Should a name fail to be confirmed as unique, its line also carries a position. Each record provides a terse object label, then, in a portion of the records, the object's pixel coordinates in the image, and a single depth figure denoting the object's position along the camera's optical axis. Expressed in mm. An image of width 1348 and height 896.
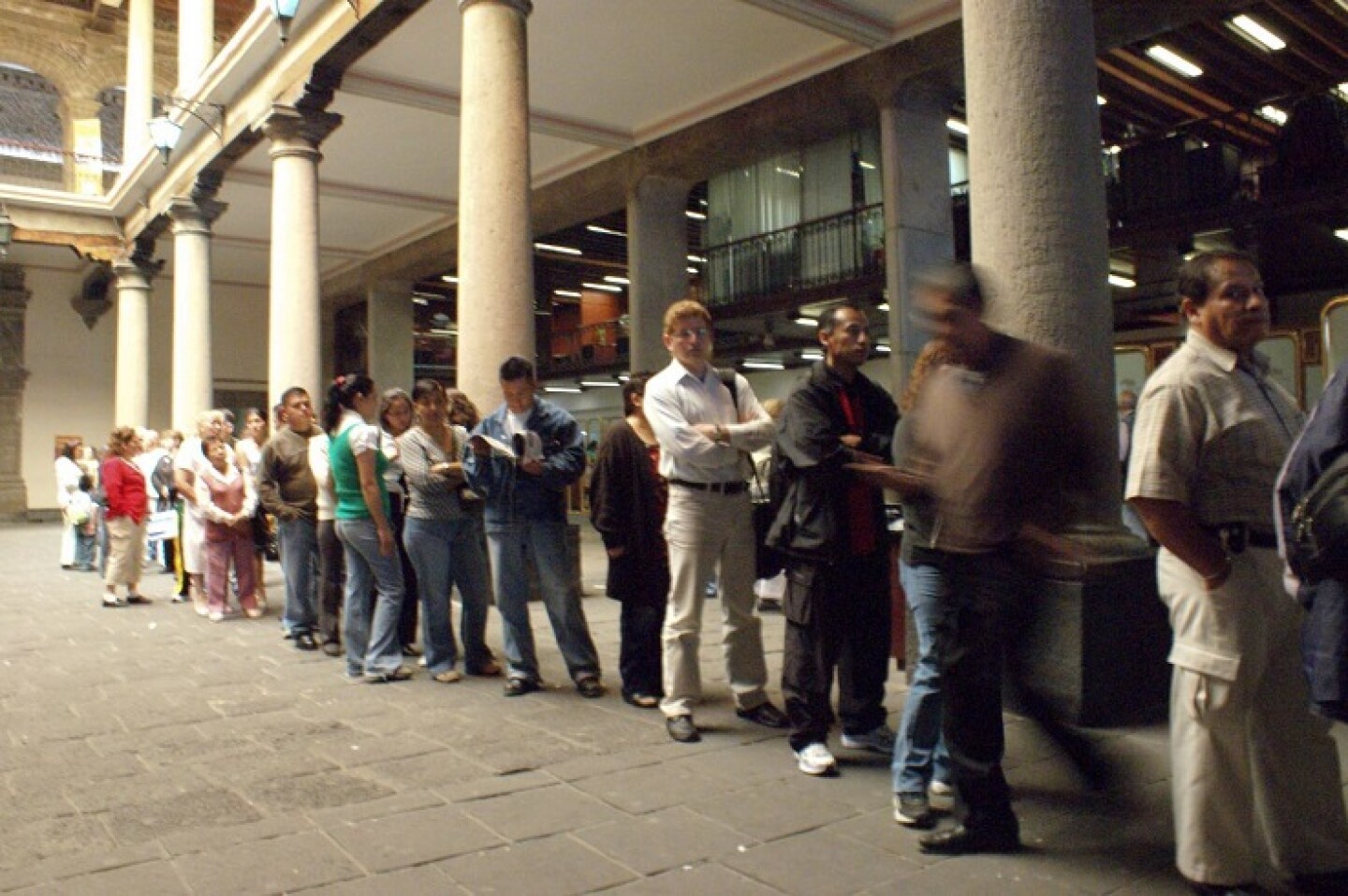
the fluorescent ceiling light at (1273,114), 16006
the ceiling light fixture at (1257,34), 12758
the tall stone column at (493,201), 7715
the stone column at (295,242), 11719
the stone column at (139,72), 19234
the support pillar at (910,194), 10812
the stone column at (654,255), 13570
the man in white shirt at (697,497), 4422
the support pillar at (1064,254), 4262
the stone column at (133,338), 19922
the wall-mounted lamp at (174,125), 13844
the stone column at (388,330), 21406
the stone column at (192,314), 16016
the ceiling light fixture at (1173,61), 13523
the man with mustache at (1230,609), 2629
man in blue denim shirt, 5285
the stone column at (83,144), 23328
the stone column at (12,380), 24562
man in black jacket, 3877
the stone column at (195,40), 15375
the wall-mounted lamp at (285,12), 9738
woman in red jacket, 9336
